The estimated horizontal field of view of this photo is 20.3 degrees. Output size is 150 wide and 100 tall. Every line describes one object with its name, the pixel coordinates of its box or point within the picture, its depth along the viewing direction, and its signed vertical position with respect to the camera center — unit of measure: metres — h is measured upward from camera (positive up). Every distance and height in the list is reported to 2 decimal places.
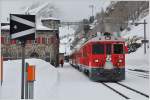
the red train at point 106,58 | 26.12 -0.40
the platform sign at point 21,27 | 9.71 +0.58
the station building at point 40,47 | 72.96 +0.93
